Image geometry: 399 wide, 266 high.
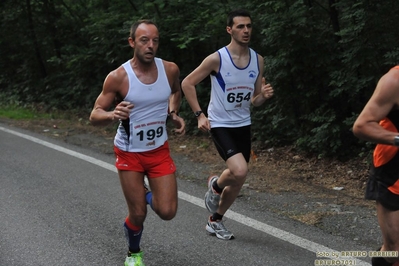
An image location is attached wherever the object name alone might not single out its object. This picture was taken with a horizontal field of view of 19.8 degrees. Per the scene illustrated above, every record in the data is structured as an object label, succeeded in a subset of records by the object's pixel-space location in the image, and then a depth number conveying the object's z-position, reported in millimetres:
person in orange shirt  6517
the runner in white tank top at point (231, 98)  10350
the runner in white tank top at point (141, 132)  8725
